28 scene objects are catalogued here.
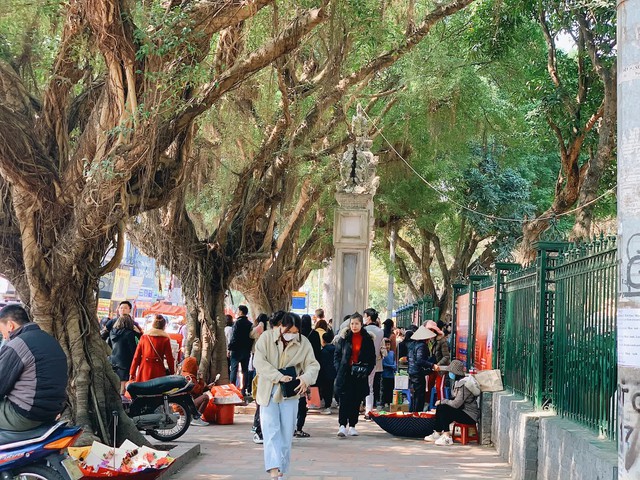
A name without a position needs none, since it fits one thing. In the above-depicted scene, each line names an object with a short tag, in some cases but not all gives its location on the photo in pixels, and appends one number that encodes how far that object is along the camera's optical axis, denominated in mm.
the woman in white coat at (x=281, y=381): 8281
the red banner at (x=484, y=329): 13102
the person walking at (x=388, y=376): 16750
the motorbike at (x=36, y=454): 6367
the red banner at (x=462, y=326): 15828
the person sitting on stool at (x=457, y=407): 11875
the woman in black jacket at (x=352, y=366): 12453
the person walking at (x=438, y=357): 14291
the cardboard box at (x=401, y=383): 16047
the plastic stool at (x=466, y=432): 12195
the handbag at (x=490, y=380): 11875
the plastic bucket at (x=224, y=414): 13859
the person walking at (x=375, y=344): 14539
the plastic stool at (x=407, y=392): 15918
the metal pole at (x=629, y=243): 3729
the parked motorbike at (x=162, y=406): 11078
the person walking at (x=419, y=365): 13984
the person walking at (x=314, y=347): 12359
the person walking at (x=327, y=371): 14480
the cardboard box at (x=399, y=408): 15945
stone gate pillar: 19281
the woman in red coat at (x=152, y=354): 11898
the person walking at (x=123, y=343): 13102
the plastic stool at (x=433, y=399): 15062
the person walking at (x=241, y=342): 16516
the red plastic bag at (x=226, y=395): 13719
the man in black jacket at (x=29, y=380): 6508
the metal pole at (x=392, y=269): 31847
